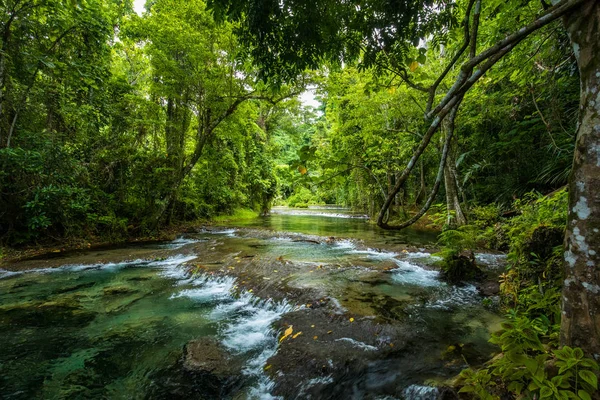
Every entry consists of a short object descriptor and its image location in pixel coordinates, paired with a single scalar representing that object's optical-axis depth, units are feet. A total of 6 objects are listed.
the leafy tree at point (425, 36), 6.20
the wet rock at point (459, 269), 19.98
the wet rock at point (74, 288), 19.54
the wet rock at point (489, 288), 17.21
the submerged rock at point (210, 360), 10.86
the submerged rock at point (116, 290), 19.43
